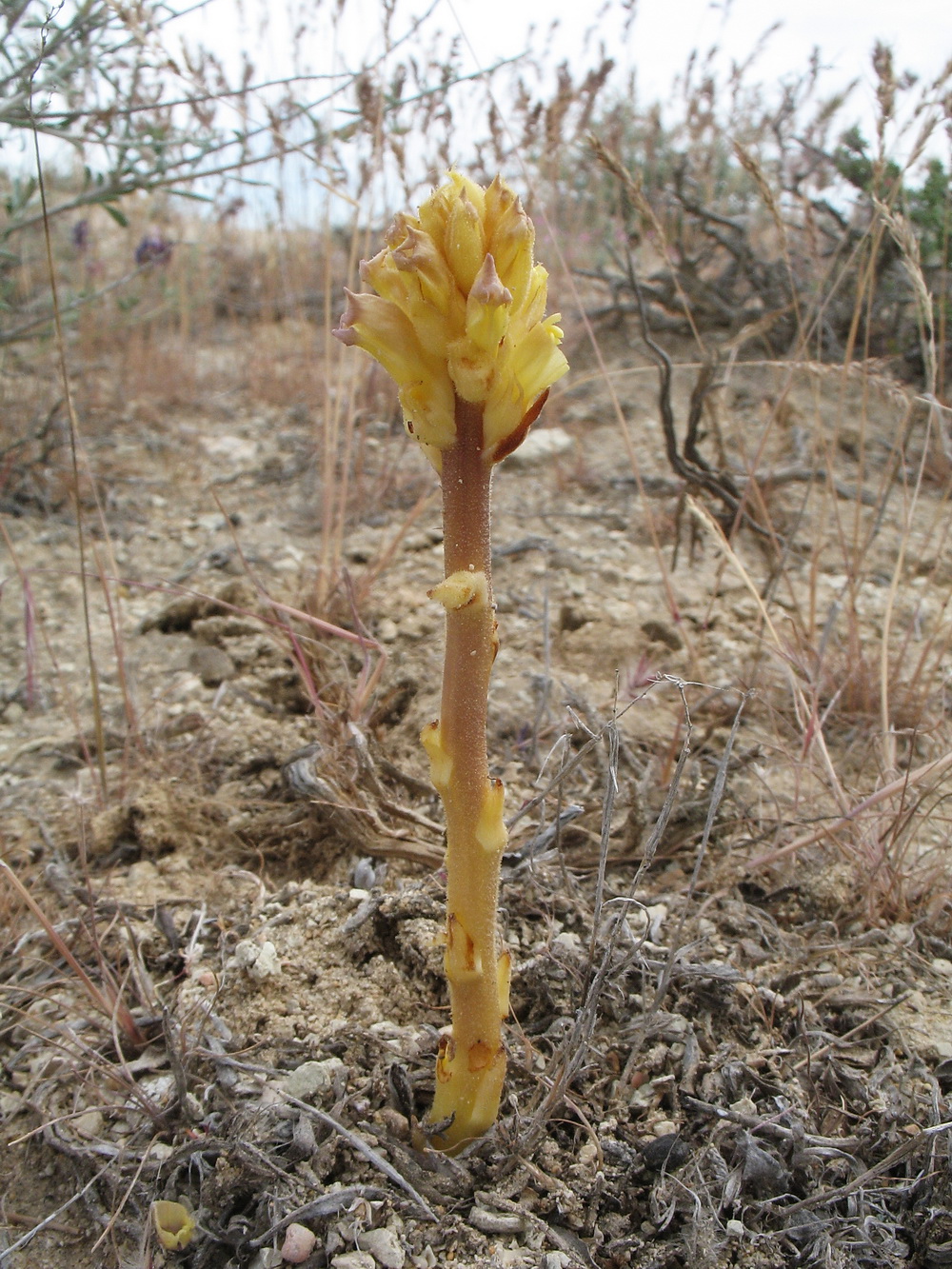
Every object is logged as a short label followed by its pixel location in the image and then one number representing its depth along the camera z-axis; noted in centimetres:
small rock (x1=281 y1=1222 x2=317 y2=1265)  22
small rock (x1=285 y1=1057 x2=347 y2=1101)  26
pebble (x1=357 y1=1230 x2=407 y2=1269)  22
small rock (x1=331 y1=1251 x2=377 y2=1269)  22
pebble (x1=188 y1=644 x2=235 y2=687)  49
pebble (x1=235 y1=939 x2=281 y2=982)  30
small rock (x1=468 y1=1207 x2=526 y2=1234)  23
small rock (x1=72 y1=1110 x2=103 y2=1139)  27
